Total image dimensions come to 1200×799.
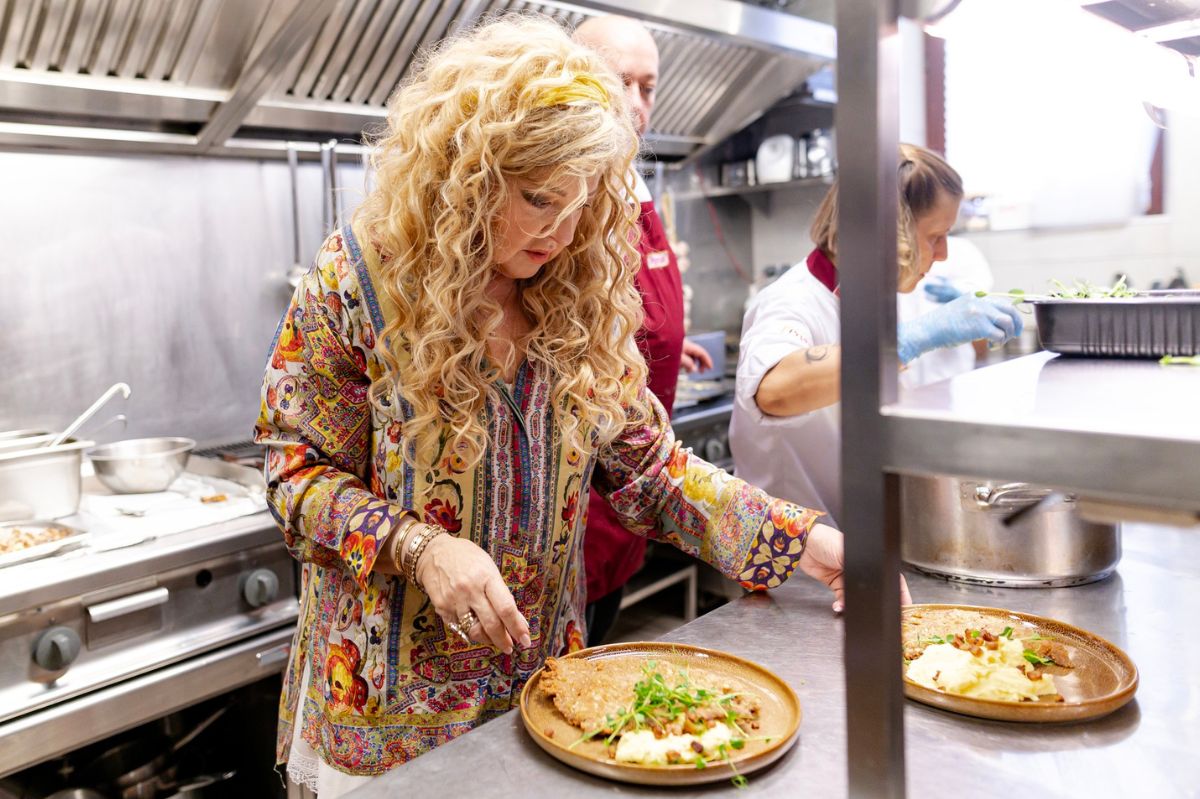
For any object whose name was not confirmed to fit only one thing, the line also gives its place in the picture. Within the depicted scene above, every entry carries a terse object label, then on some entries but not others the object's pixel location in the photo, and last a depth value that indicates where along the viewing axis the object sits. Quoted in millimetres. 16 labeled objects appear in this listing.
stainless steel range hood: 2205
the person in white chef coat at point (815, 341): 1800
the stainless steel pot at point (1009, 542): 1536
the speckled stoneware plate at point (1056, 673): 1062
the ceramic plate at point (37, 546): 1785
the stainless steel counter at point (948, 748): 963
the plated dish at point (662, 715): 982
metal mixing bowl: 2229
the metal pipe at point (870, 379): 670
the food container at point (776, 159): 4297
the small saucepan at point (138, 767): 2066
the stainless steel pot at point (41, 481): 1971
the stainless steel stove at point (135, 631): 1754
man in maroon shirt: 2359
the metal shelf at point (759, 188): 4309
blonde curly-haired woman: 1271
